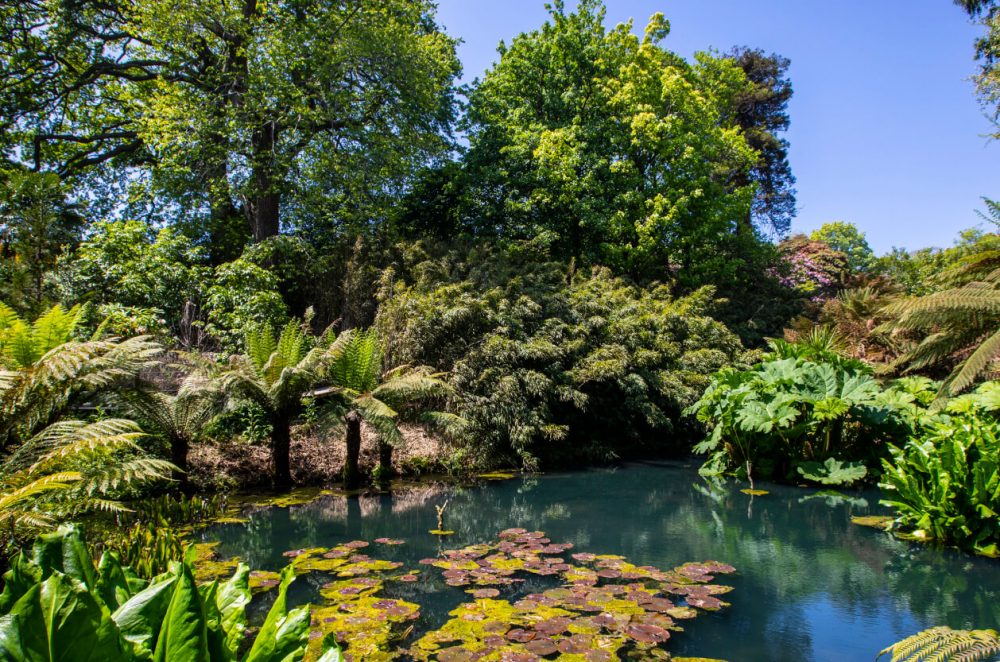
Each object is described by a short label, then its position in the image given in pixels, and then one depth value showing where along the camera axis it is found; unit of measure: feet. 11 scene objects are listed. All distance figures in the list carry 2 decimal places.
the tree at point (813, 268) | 55.21
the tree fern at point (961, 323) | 20.66
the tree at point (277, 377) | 21.34
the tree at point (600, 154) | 43.68
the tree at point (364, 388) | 22.67
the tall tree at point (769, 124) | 73.82
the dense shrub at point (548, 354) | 28.12
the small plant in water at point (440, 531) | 17.70
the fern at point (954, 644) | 9.27
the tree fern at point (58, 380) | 14.37
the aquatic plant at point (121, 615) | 3.65
